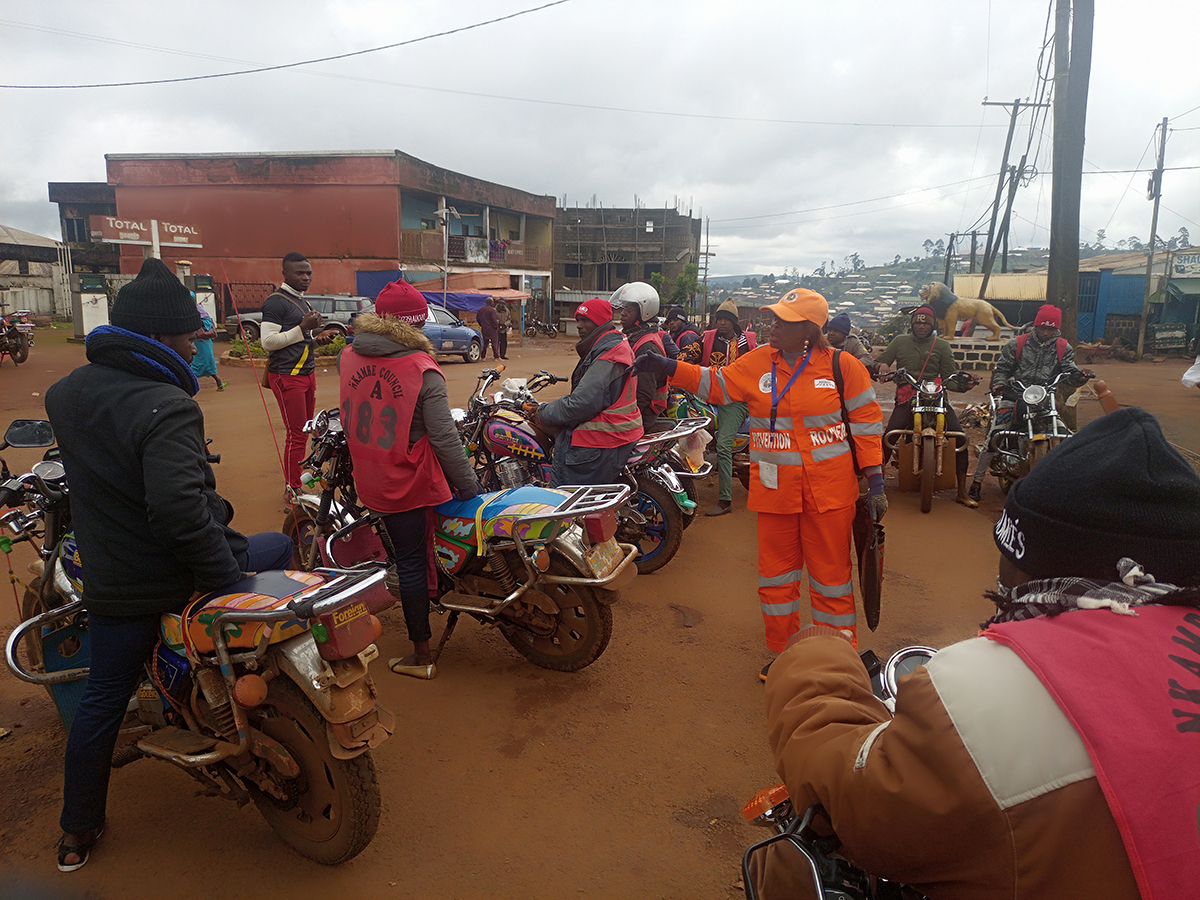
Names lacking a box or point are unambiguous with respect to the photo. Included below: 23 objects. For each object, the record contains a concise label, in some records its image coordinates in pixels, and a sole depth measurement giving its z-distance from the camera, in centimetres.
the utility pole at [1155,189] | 2221
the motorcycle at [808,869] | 120
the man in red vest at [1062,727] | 88
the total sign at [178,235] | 1865
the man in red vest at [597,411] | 429
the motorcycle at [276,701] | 219
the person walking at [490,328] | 2066
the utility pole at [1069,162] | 830
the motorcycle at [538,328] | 3083
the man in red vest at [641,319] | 515
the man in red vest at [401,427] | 318
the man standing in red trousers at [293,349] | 549
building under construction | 4003
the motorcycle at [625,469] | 486
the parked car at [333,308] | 1915
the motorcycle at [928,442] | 655
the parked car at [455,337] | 1880
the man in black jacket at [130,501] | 212
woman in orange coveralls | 338
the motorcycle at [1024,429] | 643
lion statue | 1467
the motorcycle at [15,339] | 1386
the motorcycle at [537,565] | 333
